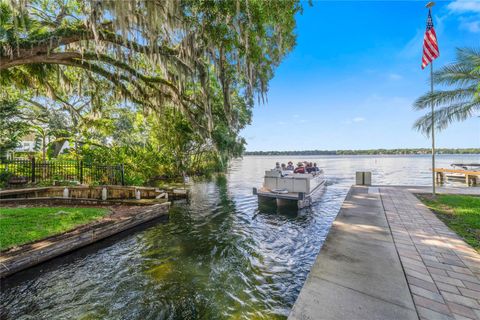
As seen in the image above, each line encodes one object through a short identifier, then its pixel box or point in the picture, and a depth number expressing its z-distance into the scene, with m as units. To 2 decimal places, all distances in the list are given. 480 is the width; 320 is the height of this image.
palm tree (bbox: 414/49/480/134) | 8.95
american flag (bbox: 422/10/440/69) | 9.09
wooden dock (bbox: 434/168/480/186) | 18.32
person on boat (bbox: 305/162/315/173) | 14.14
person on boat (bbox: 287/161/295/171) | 15.68
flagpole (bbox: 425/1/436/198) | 9.66
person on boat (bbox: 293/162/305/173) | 13.80
